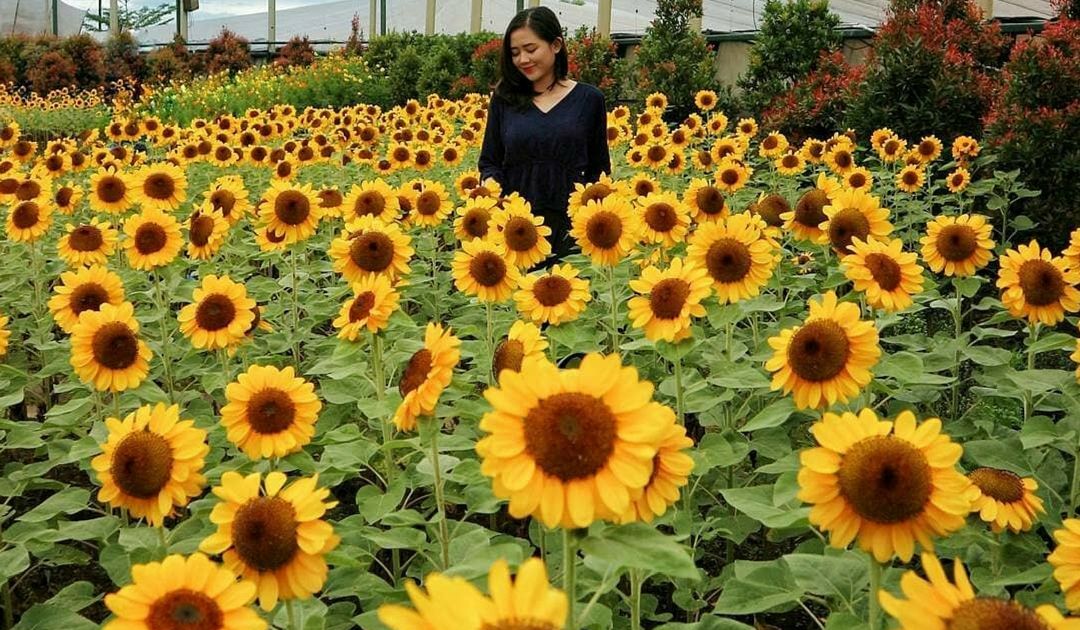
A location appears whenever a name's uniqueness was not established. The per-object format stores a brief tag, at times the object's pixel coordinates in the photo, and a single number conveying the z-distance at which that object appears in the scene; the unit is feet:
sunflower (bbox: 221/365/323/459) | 6.70
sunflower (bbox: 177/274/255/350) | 8.57
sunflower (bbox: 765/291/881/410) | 6.25
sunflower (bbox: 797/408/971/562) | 4.41
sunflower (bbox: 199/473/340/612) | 4.92
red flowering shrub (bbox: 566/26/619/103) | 36.06
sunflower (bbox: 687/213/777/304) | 8.31
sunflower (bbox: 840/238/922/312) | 7.85
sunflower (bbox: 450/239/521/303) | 9.11
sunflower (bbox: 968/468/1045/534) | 5.85
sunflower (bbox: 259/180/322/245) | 11.24
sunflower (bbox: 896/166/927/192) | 16.28
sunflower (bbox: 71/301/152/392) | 7.93
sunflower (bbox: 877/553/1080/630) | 3.31
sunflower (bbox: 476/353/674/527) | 3.76
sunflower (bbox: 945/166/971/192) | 16.17
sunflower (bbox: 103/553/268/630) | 4.17
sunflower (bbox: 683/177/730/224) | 11.51
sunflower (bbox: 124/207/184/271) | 10.72
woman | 14.48
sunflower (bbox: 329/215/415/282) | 8.85
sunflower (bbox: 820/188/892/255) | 9.17
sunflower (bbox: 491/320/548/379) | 6.73
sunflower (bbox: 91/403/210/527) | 5.96
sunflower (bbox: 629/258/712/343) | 7.25
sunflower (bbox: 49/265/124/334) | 9.04
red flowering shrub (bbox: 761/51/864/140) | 24.08
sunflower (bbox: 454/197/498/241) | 11.23
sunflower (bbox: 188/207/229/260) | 11.50
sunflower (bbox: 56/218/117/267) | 11.81
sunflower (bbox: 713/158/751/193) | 15.48
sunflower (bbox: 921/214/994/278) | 9.12
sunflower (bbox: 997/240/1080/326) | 7.97
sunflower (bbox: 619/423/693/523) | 4.37
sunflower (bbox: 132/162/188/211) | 13.65
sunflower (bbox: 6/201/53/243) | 12.39
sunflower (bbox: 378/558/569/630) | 2.90
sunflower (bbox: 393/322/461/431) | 5.72
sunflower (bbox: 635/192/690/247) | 10.48
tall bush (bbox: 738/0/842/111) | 29.53
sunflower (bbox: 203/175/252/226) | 13.00
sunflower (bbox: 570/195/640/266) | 9.68
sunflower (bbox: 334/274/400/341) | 7.48
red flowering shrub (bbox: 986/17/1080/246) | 16.06
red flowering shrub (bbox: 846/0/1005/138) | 20.11
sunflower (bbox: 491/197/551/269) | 10.28
